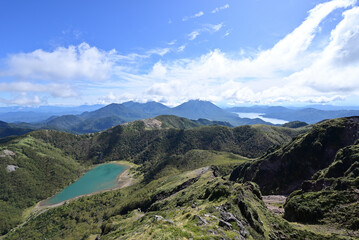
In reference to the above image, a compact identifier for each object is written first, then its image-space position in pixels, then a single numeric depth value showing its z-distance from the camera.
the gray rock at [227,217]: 38.66
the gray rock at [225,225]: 35.53
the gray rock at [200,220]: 36.84
